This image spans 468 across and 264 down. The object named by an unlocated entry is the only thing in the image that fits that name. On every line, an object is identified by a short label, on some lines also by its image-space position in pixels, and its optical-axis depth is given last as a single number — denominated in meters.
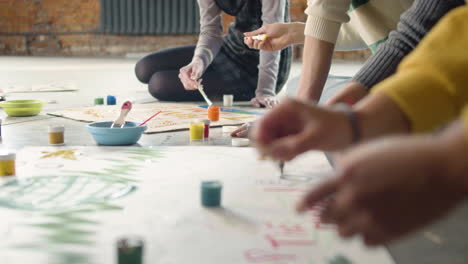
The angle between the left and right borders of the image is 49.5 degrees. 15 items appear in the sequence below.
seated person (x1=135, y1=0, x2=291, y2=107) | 2.37
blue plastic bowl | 1.42
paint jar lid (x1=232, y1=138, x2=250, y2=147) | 1.46
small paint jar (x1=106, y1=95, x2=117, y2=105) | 2.36
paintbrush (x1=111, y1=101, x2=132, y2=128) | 1.50
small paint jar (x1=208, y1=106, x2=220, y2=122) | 1.96
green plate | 2.03
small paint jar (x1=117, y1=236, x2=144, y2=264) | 0.65
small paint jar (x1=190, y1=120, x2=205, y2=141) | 1.56
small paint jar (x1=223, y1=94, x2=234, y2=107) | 2.40
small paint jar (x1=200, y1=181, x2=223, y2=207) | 0.90
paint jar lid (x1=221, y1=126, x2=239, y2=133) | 1.71
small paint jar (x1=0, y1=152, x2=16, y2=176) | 1.09
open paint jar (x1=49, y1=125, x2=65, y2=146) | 1.45
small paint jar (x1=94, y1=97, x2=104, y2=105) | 2.39
